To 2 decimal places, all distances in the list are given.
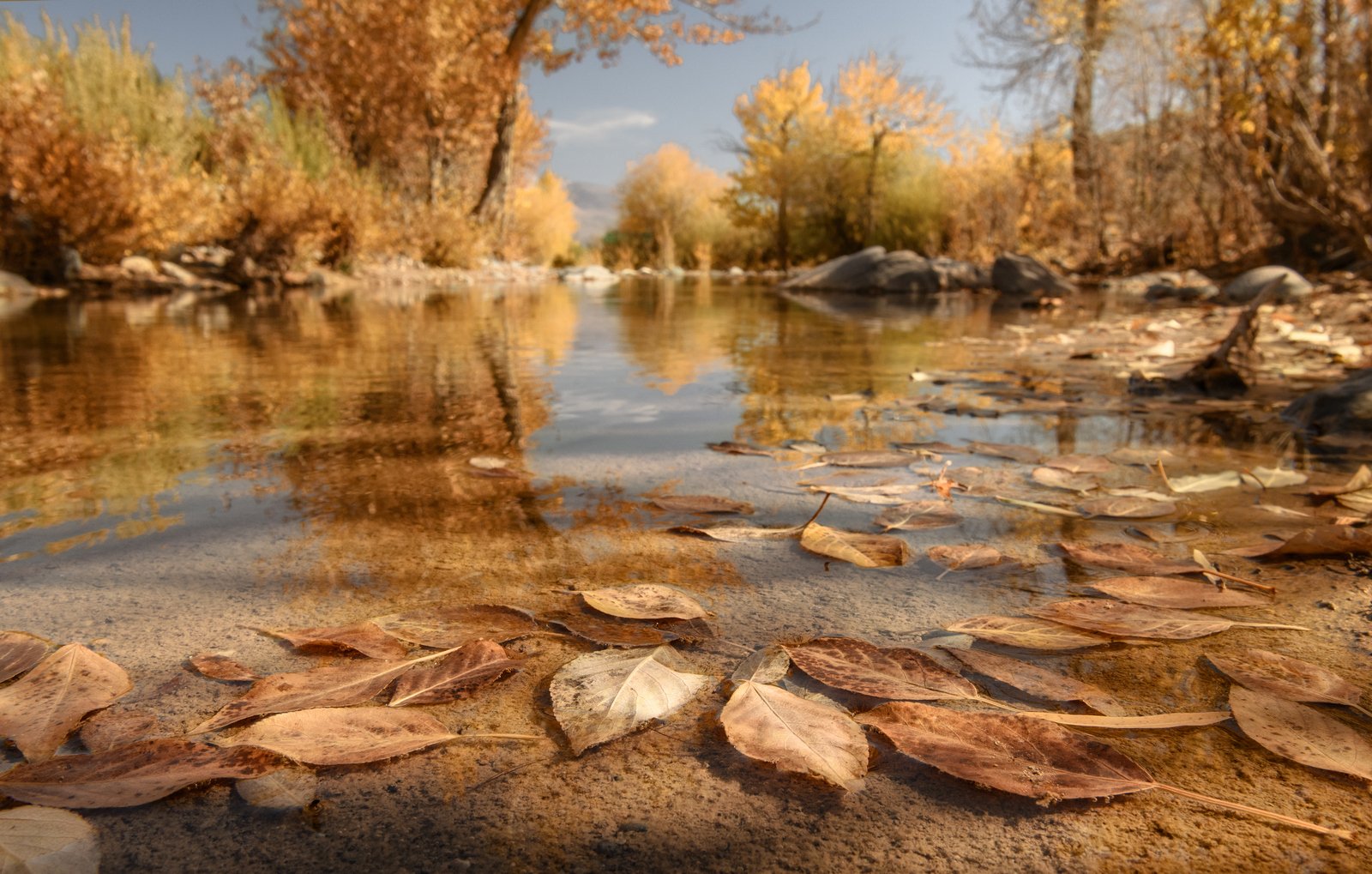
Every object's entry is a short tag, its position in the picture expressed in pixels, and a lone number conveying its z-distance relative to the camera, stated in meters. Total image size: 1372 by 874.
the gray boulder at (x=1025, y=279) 8.94
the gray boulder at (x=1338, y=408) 1.84
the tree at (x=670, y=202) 26.73
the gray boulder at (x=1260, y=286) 5.93
